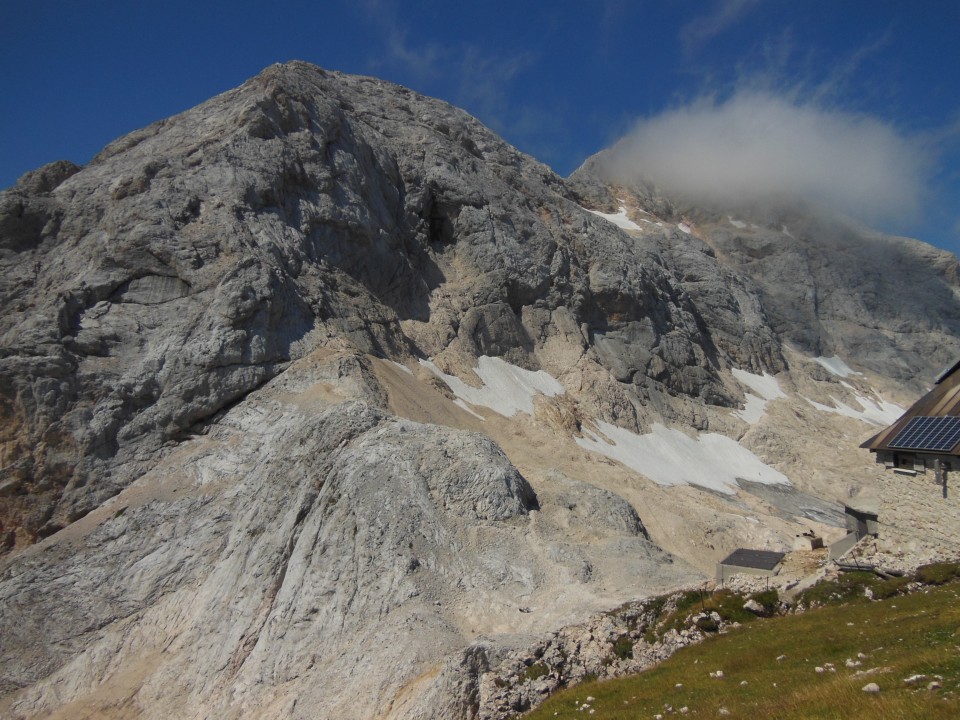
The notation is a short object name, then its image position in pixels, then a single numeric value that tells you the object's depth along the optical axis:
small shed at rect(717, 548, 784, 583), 22.83
